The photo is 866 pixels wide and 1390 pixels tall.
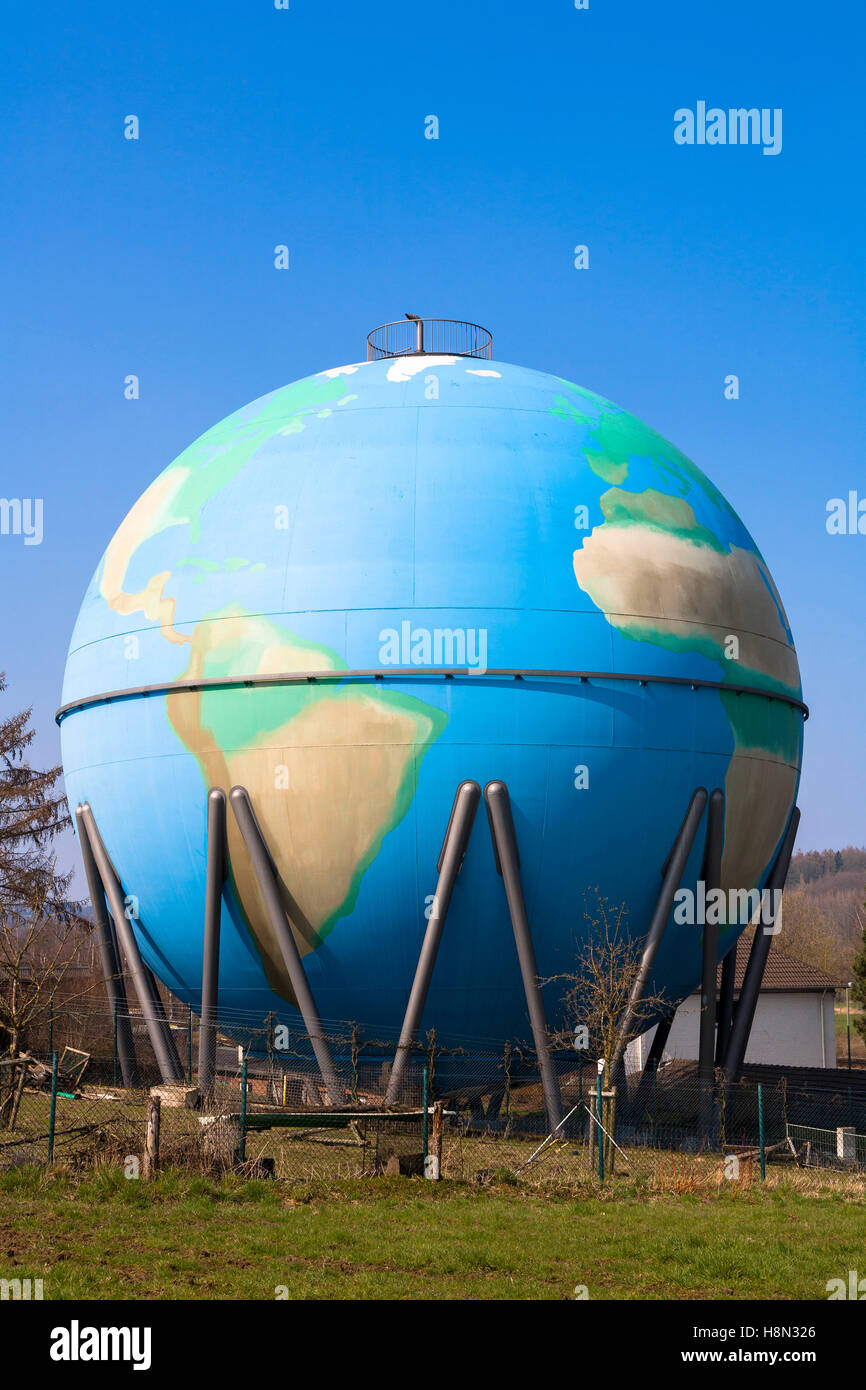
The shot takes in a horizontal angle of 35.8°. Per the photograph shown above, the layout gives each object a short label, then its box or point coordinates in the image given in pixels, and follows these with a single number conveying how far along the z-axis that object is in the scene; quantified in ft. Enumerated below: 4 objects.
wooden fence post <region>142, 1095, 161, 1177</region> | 48.37
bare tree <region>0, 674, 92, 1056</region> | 145.38
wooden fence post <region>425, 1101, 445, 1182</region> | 53.47
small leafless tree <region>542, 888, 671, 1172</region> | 66.59
